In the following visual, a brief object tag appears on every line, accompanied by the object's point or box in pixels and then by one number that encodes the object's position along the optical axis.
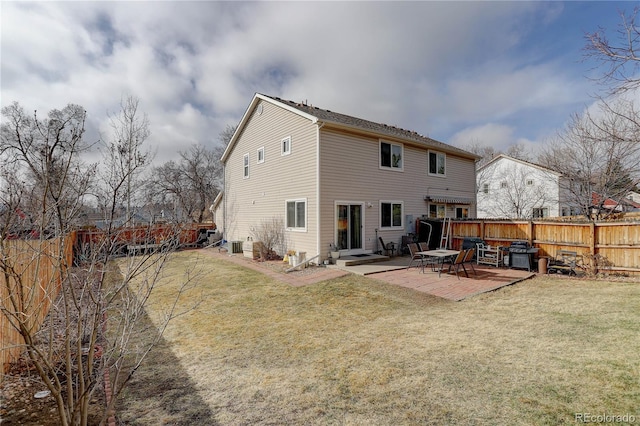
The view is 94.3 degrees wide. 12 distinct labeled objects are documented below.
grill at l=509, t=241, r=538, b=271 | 10.88
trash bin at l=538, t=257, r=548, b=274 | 10.48
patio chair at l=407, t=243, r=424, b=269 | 11.17
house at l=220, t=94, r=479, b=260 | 12.44
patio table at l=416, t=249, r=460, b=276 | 9.98
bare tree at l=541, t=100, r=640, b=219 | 10.37
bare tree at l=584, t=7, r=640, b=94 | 5.26
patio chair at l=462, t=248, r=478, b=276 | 9.90
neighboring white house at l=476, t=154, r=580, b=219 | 26.11
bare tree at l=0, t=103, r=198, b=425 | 2.22
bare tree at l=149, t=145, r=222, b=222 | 35.91
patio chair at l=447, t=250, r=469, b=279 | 9.67
